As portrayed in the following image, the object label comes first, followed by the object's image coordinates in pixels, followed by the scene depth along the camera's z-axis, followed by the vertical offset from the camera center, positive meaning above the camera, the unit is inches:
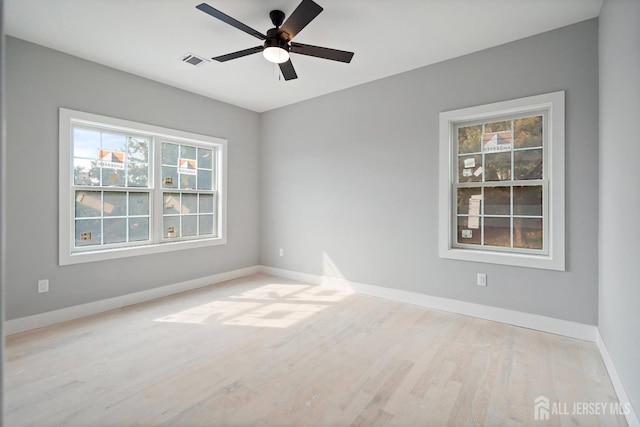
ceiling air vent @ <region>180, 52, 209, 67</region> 131.3 +69.1
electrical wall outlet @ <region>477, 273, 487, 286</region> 127.2 -27.8
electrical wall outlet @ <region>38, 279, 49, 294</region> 122.0 -29.7
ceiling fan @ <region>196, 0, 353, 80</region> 87.4 +57.6
